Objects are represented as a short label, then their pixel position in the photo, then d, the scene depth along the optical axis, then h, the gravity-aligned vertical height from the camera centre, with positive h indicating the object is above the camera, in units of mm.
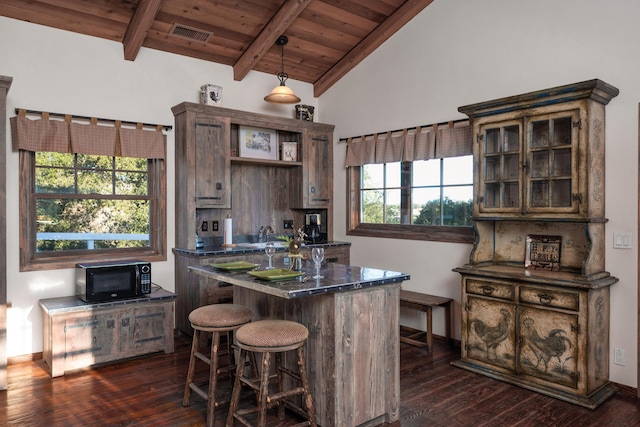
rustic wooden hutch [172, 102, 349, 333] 4512 +270
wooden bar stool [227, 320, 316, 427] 2357 -742
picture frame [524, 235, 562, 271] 3545 -351
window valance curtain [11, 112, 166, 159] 3834 +654
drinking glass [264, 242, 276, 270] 2917 -269
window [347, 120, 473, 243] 4398 +160
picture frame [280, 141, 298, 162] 5371 +693
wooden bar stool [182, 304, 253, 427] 2714 -718
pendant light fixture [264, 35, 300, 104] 4414 +1114
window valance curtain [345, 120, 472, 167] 4312 +680
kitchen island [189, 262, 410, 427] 2512 -753
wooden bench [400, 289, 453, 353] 4129 -932
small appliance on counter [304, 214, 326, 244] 5445 -248
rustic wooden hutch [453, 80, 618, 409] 3109 -318
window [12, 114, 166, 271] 3986 +19
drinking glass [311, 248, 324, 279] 2709 -285
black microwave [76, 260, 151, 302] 3758 -613
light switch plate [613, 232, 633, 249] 3266 -233
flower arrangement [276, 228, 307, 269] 2885 -276
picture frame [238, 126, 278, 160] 5188 +776
